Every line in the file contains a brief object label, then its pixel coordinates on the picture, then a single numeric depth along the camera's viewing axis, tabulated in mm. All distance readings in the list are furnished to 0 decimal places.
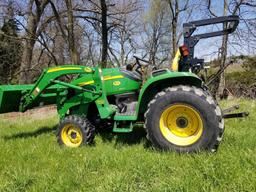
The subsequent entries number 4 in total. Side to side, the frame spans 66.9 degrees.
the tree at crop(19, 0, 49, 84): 10315
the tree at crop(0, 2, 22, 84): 10173
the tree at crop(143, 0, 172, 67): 21312
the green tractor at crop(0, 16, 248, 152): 2690
